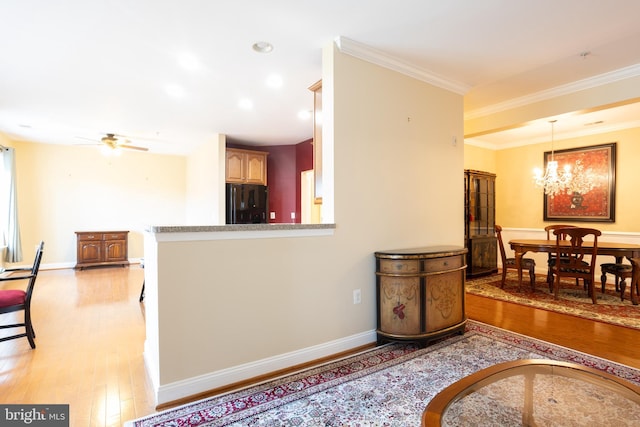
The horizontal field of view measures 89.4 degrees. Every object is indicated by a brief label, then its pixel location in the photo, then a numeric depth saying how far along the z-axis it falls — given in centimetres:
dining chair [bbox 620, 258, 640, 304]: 406
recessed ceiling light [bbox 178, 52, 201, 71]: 297
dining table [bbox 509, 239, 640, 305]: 402
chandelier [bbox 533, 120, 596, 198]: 535
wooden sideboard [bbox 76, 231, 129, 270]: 673
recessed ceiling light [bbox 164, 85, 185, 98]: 370
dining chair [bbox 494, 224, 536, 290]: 484
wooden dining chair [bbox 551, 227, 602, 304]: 408
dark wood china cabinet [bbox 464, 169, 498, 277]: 561
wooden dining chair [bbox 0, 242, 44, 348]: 269
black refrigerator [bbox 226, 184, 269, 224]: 615
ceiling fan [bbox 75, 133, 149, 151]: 544
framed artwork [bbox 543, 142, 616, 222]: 539
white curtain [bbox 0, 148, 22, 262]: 585
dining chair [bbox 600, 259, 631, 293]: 414
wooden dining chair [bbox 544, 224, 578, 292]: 481
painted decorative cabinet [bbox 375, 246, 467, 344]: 270
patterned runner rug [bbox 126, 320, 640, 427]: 181
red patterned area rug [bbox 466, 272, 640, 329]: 361
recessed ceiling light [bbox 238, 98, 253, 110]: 417
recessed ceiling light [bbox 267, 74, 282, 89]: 346
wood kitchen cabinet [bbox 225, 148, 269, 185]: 619
